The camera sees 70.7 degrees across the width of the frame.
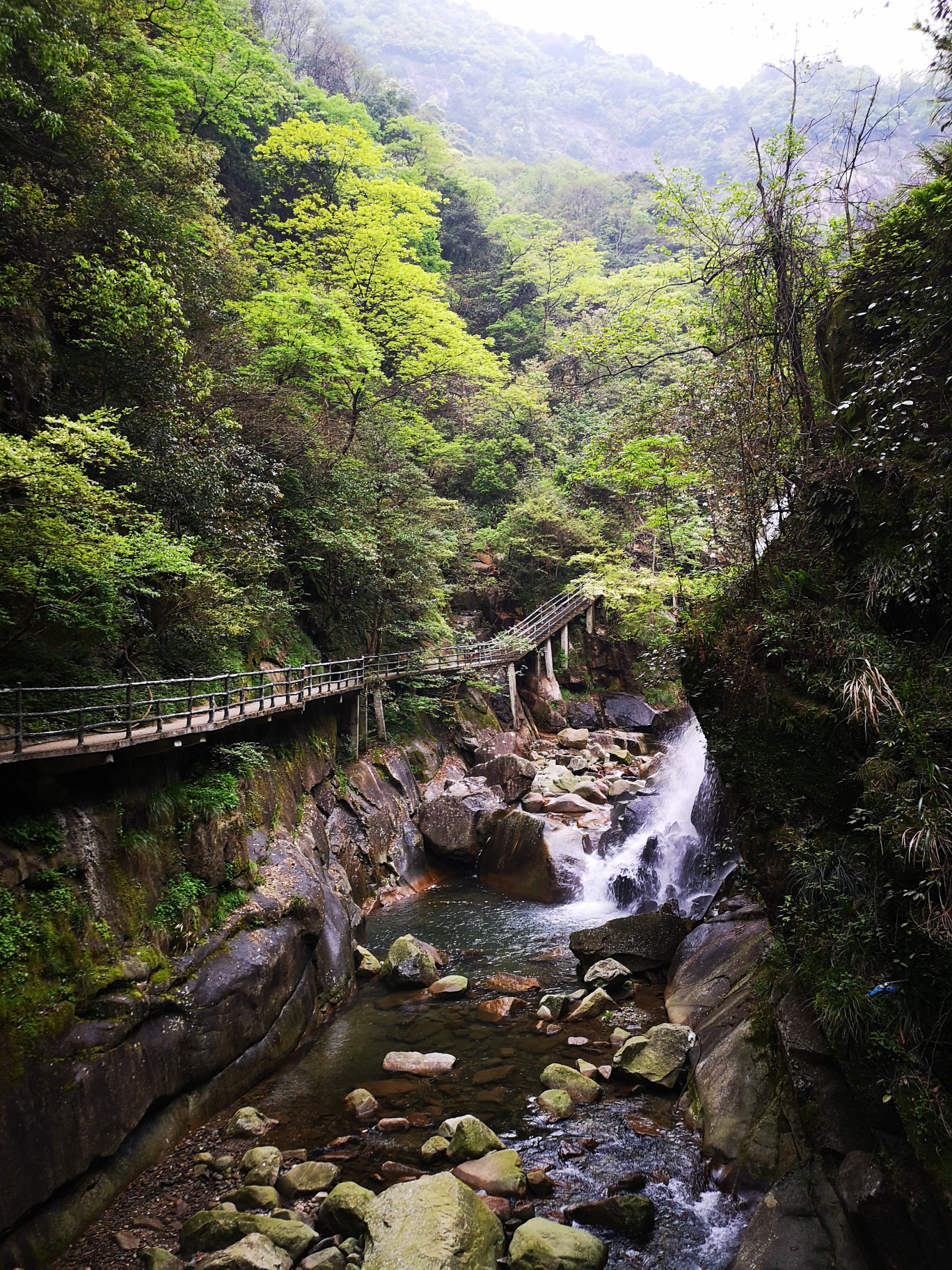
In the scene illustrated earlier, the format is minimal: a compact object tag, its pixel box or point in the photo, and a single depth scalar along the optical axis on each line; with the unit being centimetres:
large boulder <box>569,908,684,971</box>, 1043
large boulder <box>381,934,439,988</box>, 1062
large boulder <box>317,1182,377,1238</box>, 570
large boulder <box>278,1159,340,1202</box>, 626
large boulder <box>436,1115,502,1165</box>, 666
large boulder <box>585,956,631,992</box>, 1002
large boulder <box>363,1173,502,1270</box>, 512
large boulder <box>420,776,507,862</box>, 1611
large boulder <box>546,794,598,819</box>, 1812
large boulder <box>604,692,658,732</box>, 2702
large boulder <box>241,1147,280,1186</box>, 639
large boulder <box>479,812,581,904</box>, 1441
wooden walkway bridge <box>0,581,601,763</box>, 692
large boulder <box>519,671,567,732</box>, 2584
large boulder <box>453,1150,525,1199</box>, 624
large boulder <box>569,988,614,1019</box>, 938
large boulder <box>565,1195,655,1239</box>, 573
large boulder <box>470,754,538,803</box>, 1873
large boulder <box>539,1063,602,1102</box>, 762
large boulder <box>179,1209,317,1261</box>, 557
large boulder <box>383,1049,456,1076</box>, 834
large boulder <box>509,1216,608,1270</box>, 522
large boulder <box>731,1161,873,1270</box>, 452
